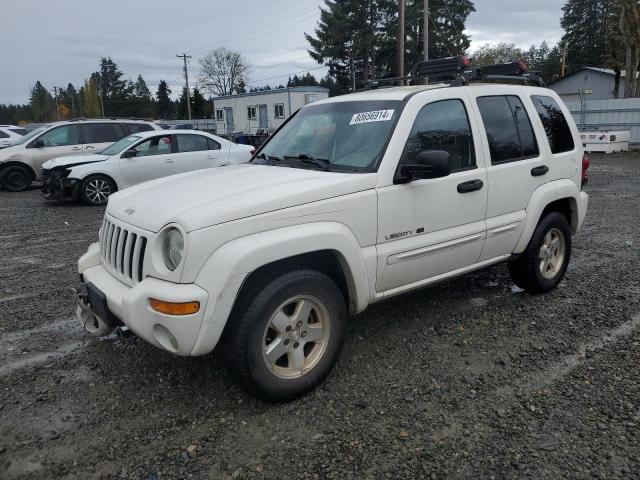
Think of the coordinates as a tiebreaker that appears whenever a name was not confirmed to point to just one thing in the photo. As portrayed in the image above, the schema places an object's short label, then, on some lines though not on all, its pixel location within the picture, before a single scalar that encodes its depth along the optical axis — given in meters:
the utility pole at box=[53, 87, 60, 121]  99.96
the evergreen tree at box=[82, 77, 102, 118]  95.59
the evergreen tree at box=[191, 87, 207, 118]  74.44
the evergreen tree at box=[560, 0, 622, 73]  63.16
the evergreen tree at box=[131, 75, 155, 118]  83.49
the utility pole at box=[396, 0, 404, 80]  24.24
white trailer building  34.31
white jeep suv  2.84
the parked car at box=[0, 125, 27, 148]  17.41
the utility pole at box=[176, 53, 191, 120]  66.94
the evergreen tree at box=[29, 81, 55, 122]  103.21
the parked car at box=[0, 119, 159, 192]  13.40
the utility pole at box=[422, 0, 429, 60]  28.75
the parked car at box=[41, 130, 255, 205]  10.72
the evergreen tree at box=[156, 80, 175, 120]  90.38
